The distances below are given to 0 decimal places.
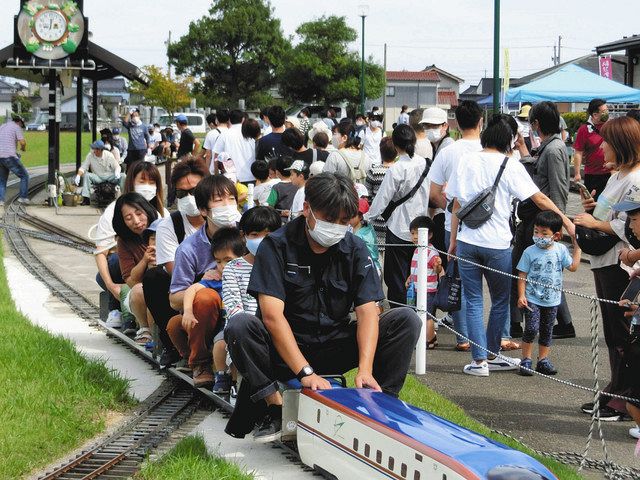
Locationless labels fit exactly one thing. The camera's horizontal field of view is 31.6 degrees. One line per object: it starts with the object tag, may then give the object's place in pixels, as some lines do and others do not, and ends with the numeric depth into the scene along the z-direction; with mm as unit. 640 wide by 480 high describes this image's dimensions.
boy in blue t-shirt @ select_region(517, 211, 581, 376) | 9336
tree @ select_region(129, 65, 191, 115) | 72938
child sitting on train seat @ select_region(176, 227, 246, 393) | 7965
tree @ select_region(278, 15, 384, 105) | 63281
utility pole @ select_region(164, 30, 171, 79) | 75312
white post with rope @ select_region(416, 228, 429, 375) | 9508
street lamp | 52375
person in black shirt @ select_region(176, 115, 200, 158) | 21344
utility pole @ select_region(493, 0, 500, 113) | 20672
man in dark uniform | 6445
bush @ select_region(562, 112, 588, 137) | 38734
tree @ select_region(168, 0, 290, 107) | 73625
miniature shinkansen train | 4918
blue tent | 25734
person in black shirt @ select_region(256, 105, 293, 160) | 14617
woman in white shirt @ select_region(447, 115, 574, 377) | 9297
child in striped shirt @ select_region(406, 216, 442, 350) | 10398
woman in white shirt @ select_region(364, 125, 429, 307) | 10883
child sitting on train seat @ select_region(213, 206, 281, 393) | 7273
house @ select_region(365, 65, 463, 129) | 104938
